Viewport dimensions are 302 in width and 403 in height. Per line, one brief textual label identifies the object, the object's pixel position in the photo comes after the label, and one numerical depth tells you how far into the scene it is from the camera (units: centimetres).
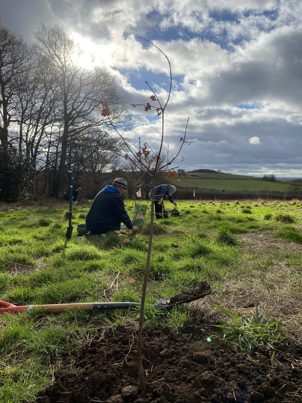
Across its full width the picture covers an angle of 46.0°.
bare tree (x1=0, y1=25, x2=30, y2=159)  2589
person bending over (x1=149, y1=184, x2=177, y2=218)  1320
